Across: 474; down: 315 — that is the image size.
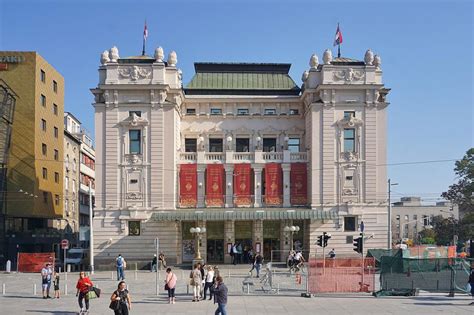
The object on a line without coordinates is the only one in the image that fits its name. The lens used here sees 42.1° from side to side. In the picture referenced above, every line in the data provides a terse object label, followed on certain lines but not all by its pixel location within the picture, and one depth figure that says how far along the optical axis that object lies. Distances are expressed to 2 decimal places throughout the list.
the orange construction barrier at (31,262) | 48.81
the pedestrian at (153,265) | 49.81
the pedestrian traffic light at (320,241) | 40.00
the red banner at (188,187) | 55.38
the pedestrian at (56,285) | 30.25
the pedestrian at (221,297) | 21.10
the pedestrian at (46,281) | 30.16
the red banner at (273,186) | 55.31
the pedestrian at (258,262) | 41.75
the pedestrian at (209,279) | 28.88
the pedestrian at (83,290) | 23.25
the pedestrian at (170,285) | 27.50
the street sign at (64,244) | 39.14
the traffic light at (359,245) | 33.69
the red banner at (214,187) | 55.34
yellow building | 63.88
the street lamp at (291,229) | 52.53
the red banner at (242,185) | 55.47
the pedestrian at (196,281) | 28.53
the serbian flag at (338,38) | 56.54
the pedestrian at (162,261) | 49.78
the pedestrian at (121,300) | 18.95
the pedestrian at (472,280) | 28.52
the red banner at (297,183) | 55.50
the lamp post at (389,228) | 51.39
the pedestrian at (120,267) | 39.19
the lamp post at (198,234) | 52.11
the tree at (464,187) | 80.88
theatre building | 53.25
